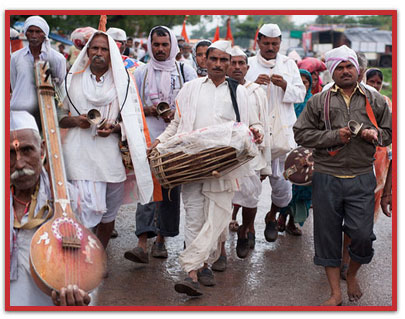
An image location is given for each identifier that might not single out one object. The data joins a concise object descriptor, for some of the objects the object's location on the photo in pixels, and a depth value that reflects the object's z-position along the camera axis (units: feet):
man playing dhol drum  18.72
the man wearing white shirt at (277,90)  23.95
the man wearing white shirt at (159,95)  21.61
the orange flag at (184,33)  62.69
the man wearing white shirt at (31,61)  18.80
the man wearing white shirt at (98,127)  18.70
